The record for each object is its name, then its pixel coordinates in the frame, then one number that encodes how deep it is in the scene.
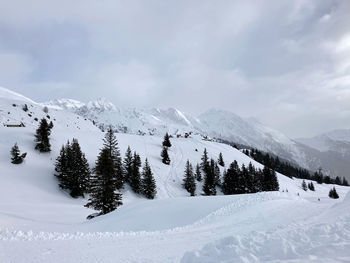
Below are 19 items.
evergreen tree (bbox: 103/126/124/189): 52.22
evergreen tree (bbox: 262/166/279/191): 67.31
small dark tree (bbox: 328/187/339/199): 67.66
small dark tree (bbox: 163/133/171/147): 95.00
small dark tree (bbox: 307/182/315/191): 112.19
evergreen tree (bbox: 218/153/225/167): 90.94
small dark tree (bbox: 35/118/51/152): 52.62
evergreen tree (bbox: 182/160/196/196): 64.37
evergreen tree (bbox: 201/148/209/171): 77.93
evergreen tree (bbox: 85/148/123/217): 30.58
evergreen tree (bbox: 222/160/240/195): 67.62
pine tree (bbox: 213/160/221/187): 75.19
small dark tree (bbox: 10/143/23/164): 45.78
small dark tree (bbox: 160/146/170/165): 79.06
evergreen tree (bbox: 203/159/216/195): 65.91
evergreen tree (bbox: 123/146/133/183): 57.66
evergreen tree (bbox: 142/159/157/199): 54.94
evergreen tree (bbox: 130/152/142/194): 55.84
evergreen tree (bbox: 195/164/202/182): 74.25
